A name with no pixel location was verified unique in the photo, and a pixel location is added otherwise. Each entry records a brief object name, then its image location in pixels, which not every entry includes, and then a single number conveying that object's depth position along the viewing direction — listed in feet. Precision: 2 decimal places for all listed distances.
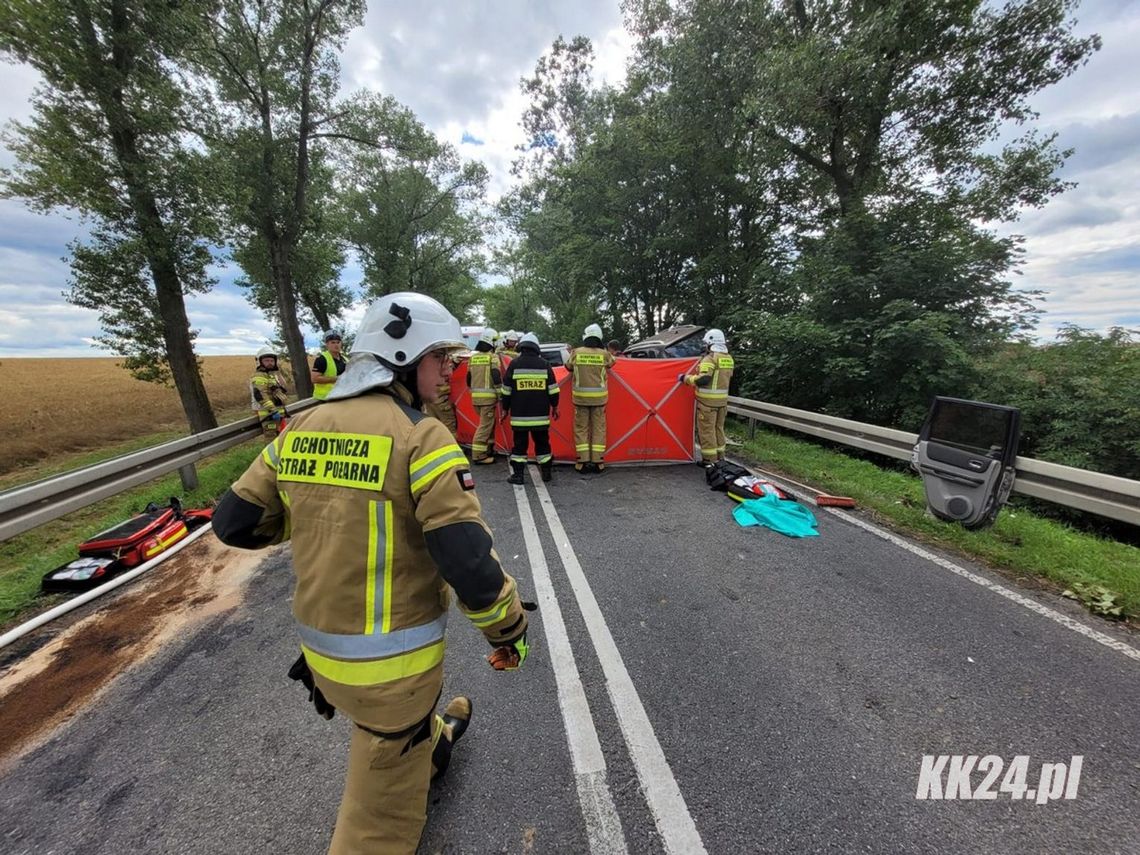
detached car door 13.04
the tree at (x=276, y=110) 33.19
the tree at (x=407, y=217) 78.84
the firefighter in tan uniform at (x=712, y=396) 20.98
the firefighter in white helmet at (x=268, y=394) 23.09
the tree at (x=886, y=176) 27.94
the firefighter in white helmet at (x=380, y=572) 4.36
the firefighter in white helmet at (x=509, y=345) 26.35
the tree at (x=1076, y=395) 21.16
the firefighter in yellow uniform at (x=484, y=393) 23.57
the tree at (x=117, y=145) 23.43
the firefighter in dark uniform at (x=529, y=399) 19.67
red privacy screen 22.56
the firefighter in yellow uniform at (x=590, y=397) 20.94
